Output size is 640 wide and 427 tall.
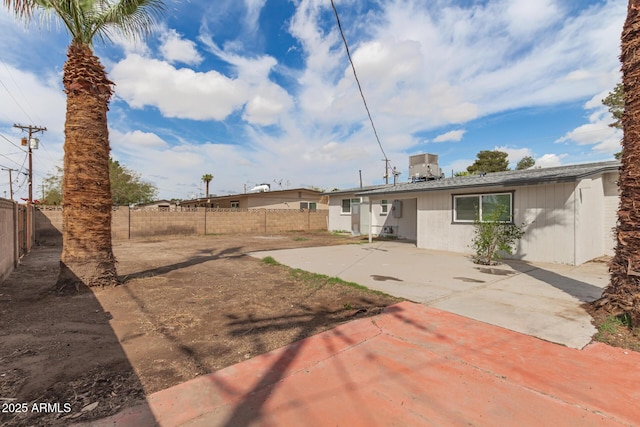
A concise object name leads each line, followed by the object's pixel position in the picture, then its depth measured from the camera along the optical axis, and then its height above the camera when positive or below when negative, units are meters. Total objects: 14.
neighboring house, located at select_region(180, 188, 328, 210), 25.19 +1.26
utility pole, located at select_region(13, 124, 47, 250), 19.40 +4.89
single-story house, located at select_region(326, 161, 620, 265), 7.85 +0.10
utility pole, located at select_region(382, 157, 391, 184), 30.04 +4.35
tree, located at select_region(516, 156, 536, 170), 37.58 +6.19
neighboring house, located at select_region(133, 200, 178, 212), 34.03 +1.37
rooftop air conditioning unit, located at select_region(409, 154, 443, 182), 16.27 +2.42
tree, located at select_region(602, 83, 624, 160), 17.76 +6.38
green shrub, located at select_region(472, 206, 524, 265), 8.08 -0.65
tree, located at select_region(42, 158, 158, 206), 30.83 +2.95
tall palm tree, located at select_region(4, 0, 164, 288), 5.35 +1.17
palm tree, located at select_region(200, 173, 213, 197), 39.88 +4.78
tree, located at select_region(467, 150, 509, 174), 34.75 +5.87
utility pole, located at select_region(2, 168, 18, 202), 32.40 +3.11
